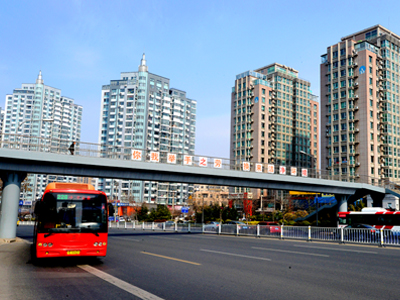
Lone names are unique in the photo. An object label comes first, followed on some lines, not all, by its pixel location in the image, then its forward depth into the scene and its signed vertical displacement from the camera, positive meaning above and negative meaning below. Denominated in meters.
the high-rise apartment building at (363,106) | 83.88 +22.05
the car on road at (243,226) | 32.86 -2.68
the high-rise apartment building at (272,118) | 105.88 +23.78
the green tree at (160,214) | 83.44 -4.48
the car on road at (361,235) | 22.03 -2.21
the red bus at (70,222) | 10.75 -0.90
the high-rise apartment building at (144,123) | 112.00 +23.13
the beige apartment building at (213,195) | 120.68 +0.34
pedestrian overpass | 25.50 +1.96
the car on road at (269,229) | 29.67 -2.65
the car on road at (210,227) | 38.59 -3.36
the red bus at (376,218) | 32.85 -1.76
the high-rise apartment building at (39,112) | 147.50 +33.68
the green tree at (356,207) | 58.69 -1.30
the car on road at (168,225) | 46.84 -3.83
